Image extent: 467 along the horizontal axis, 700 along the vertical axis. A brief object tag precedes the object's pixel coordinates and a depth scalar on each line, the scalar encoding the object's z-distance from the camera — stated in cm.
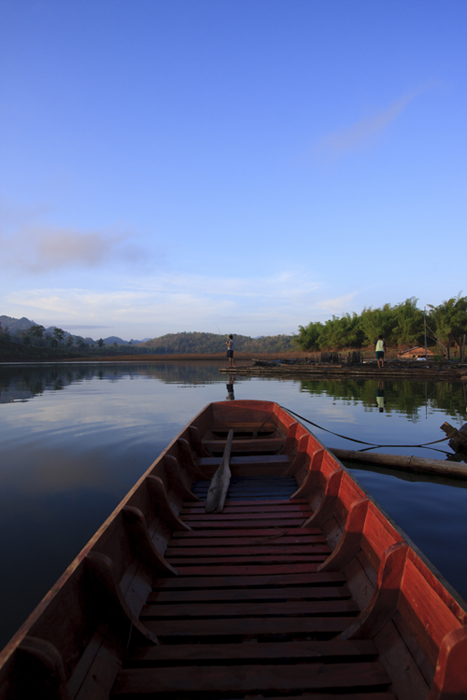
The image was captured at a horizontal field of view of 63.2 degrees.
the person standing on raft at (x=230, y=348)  2390
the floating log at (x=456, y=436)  698
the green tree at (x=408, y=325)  4400
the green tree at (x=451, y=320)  3978
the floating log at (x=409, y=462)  567
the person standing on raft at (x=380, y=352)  2314
